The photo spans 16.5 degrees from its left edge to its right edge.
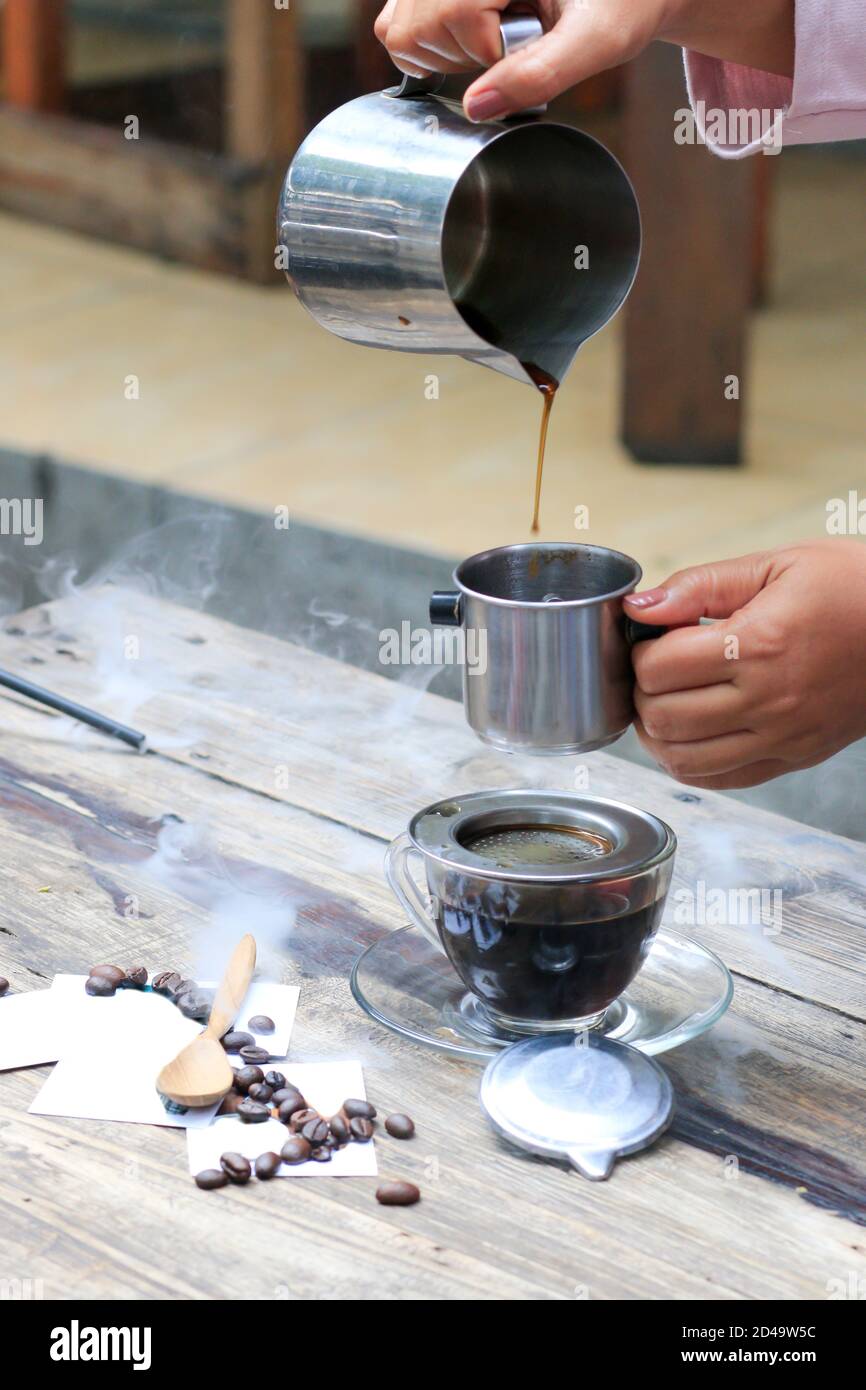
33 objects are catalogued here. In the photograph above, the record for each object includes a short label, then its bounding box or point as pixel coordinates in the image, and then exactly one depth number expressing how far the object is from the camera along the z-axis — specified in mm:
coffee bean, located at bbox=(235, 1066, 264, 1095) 1037
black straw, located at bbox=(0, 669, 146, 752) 1322
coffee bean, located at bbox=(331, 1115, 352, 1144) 1006
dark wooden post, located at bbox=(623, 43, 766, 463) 3764
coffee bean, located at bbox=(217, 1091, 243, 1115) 1025
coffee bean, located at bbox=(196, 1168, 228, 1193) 982
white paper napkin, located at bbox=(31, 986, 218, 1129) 1024
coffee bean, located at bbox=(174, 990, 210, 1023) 1085
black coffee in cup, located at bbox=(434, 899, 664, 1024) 1034
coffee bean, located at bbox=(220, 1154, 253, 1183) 987
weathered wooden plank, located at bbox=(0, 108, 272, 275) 5406
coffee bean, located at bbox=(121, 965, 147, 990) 1096
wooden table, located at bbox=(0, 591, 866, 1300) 950
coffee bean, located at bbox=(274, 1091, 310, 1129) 1017
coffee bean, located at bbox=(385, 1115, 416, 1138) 1009
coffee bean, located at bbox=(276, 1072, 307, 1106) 1023
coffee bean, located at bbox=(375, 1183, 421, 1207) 974
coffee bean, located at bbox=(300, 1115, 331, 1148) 1003
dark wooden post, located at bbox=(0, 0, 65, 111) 6156
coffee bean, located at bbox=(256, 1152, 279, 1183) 989
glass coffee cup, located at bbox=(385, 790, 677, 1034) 1028
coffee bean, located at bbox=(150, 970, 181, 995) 1095
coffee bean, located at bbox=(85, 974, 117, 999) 1089
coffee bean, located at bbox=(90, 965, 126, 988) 1092
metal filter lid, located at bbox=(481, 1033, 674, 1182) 998
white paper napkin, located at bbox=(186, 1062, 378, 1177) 994
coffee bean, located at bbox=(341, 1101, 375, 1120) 1017
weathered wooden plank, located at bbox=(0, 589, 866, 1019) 1157
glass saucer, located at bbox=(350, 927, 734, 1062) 1067
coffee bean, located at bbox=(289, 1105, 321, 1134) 1010
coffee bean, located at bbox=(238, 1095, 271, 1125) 1019
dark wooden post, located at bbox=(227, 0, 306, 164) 5125
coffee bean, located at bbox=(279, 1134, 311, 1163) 994
